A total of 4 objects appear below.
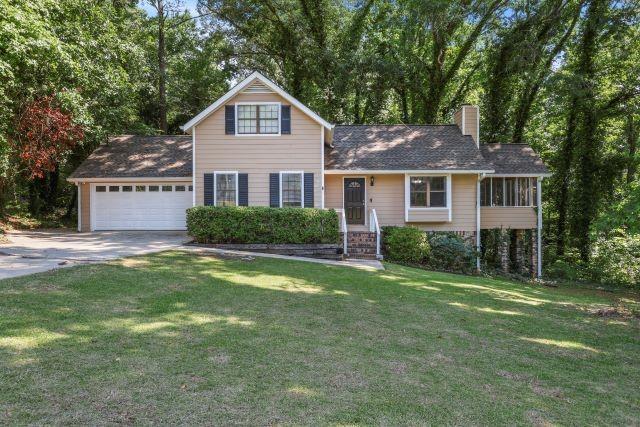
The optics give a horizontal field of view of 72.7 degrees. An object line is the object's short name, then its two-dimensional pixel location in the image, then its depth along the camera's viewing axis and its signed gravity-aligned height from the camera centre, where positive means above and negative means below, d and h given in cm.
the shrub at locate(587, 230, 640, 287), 1623 -255
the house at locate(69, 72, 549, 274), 1593 +94
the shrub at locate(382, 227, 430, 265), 1415 -149
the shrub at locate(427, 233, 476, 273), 1459 -187
